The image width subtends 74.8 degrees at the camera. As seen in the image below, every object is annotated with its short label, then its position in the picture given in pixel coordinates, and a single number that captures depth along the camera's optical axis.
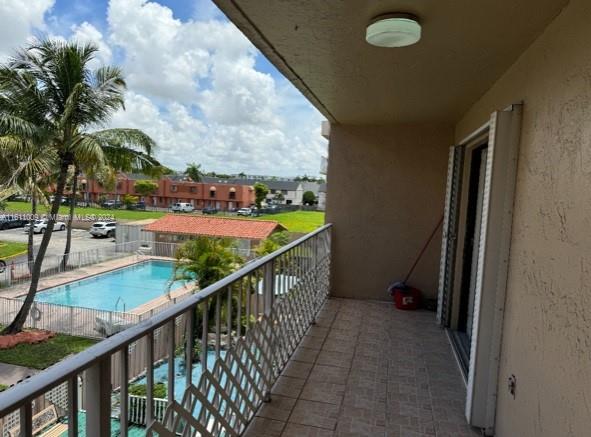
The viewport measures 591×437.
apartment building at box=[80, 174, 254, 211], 41.62
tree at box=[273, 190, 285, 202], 46.31
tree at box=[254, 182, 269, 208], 42.90
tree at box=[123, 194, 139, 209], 37.16
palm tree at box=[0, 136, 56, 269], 11.22
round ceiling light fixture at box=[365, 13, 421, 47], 1.74
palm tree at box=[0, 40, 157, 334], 10.98
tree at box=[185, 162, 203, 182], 44.06
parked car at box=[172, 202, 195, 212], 38.88
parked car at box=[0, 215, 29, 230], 25.78
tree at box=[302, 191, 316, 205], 39.63
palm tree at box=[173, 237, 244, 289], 10.74
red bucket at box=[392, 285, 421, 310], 4.43
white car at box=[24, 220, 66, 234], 25.28
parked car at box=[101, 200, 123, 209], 34.88
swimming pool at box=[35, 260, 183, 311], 16.12
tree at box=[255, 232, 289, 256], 11.40
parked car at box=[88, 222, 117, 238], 27.98
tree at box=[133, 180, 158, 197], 37.88
